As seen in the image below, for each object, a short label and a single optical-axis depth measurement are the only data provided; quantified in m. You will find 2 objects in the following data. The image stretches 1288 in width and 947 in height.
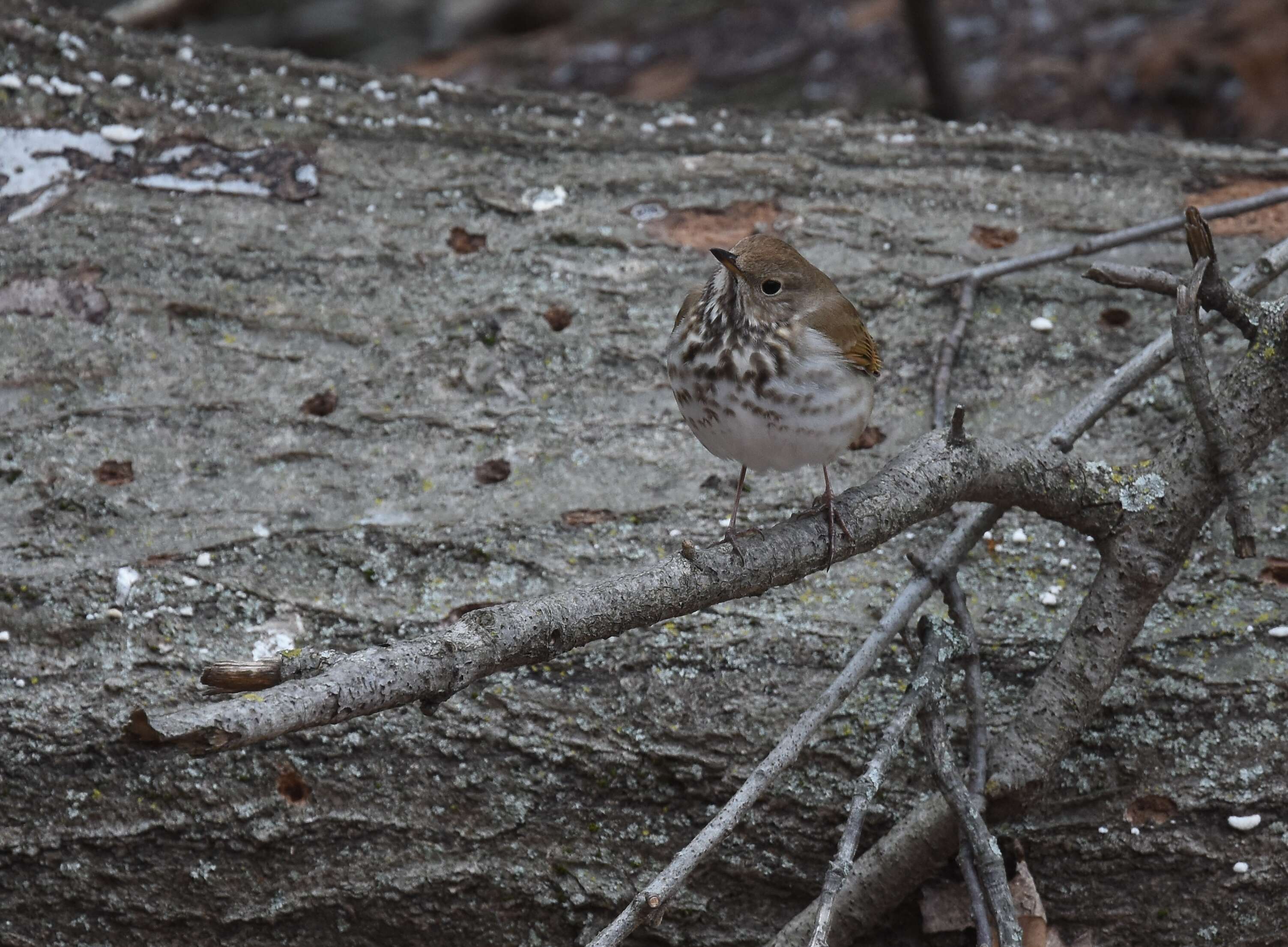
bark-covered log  5.09
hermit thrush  4.87
